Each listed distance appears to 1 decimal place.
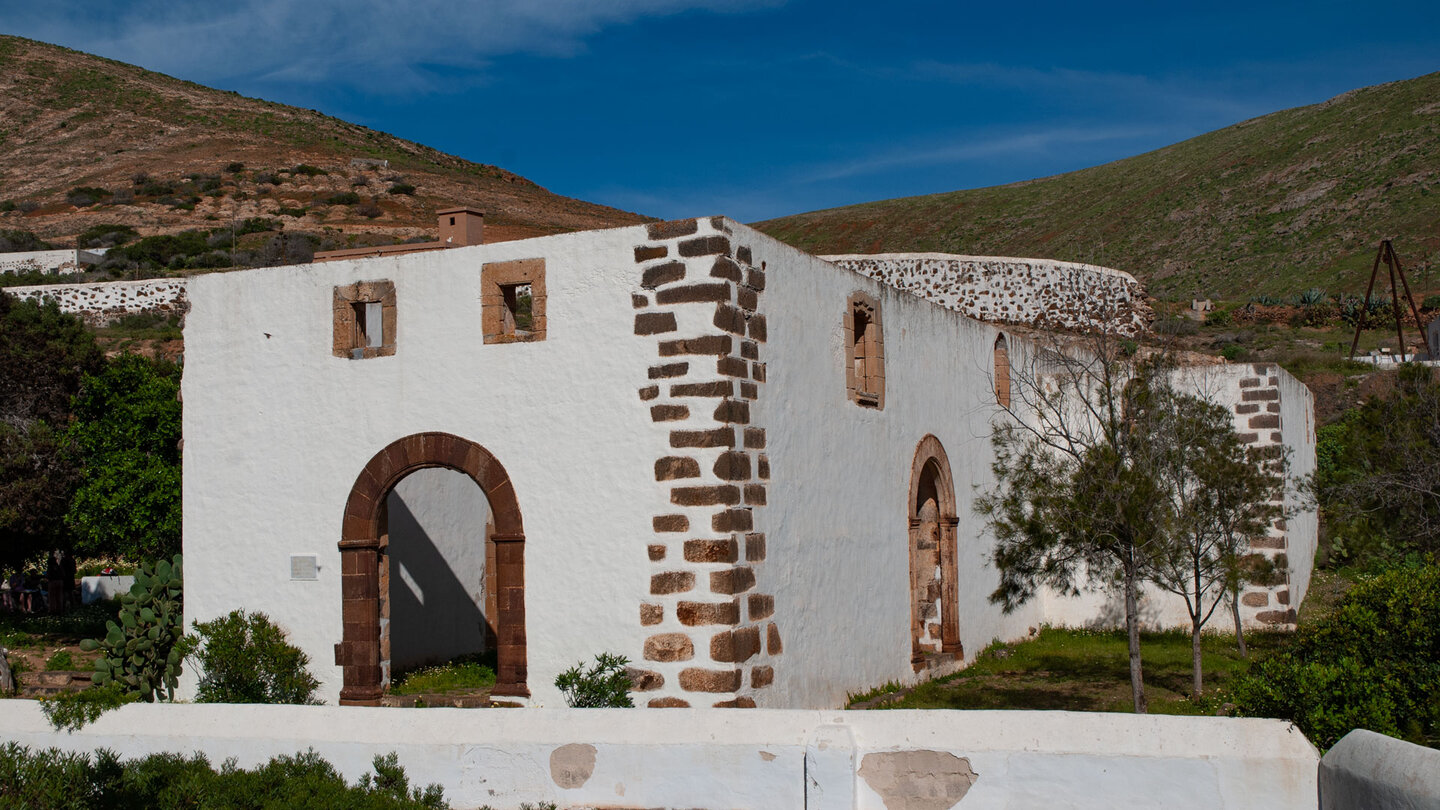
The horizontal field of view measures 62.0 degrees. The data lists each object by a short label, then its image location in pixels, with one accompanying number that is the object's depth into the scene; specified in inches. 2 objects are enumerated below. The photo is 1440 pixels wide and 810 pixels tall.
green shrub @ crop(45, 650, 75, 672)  558.6
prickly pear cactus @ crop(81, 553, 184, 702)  404.5
